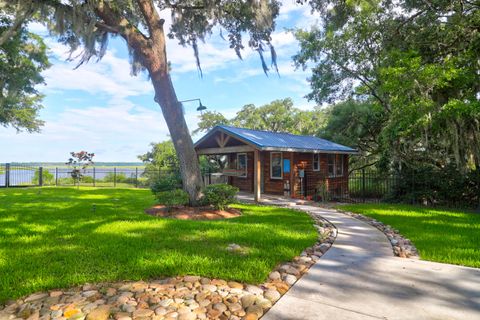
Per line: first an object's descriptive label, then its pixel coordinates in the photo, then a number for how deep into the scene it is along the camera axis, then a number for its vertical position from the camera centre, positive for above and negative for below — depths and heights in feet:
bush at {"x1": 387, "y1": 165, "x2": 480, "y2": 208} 30.48 -2.57
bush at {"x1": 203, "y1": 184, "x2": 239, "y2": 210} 25.51 -2.59
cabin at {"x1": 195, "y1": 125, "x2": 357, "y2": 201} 39.34 +0.90
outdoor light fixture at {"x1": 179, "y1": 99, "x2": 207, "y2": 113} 29.94 +6.86
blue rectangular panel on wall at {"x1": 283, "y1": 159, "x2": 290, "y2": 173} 43.31 +0.28
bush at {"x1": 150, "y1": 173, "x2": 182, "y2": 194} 29.89 -1.79
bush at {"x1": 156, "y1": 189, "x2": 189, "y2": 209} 24.86 -2.67
